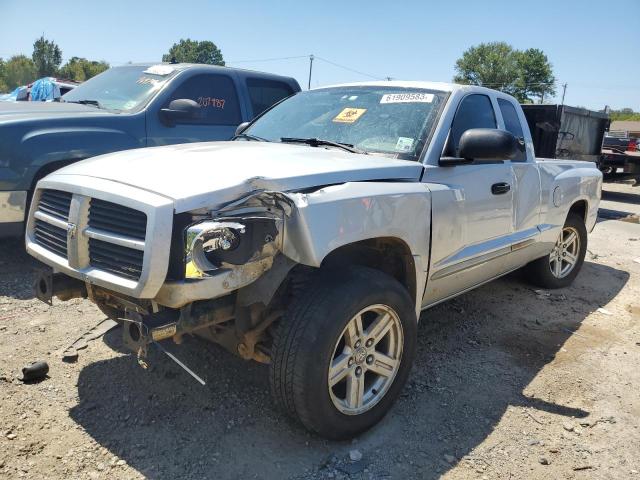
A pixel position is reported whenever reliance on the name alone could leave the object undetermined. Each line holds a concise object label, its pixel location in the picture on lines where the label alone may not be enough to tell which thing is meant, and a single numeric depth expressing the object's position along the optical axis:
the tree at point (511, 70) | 68.81
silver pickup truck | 2.19
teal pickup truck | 4.42
